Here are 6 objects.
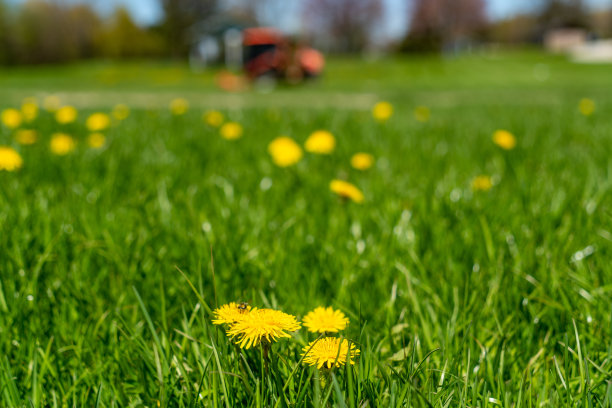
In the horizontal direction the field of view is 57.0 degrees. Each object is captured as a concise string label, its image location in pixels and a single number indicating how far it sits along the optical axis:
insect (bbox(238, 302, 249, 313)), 0.68
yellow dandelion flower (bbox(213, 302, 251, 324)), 0.65
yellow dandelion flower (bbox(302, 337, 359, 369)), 0.65
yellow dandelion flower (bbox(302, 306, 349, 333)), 0.74
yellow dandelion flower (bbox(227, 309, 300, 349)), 0.64
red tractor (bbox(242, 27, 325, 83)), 19.23
